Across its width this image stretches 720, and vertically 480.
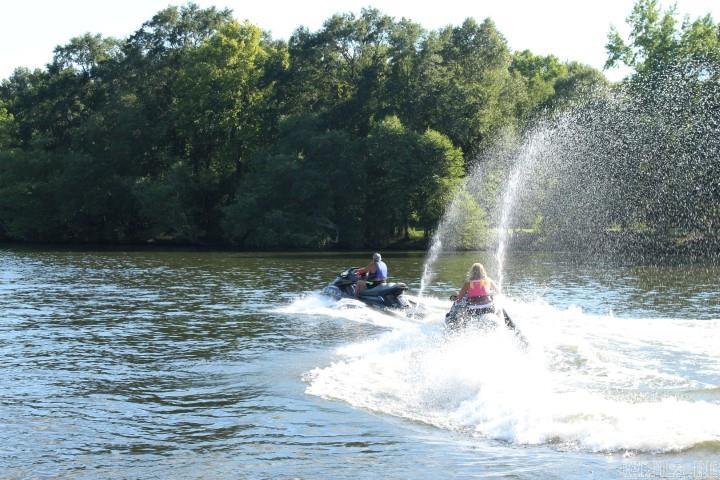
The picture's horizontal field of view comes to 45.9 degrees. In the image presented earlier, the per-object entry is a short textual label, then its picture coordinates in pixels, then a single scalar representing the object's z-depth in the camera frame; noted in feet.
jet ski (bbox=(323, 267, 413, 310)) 83.61
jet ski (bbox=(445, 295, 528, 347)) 57.98
